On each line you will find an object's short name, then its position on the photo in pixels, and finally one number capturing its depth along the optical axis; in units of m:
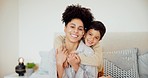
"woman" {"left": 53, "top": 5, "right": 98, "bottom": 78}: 1.10
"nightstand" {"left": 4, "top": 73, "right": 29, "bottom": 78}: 2.36
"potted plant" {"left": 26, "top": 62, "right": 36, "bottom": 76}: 2.42
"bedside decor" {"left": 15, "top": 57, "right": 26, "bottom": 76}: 2.34
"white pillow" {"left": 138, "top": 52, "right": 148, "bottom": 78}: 2.05
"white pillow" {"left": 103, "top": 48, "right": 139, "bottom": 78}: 1.65
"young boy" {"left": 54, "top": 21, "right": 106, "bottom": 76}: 1.12
